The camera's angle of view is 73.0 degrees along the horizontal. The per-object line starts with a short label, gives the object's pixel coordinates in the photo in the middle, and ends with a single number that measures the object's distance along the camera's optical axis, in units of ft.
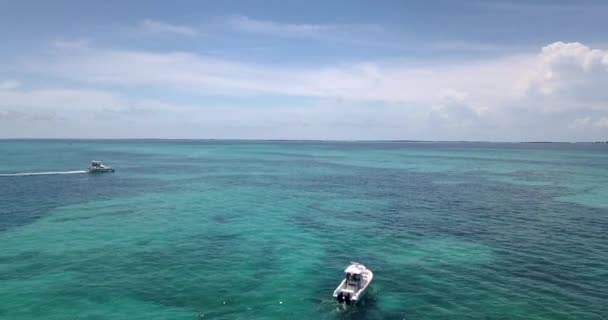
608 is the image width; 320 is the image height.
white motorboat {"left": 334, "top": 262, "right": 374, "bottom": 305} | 130.52
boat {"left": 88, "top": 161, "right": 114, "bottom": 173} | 471.62
